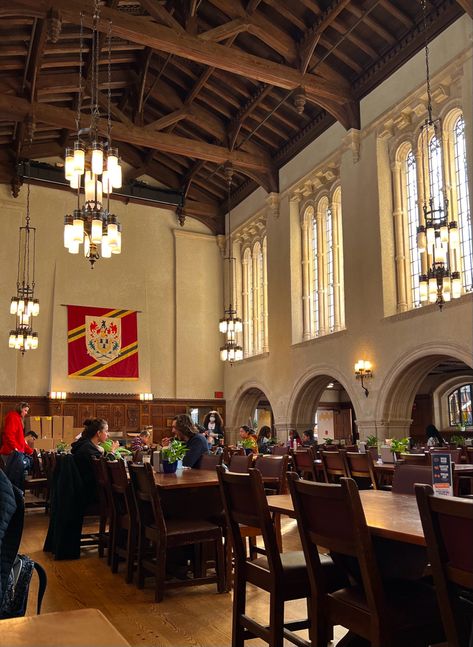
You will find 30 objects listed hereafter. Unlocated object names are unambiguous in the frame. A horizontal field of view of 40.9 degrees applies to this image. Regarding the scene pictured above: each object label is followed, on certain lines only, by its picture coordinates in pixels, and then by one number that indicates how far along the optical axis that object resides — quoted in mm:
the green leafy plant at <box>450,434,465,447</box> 10294
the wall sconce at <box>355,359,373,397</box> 12212
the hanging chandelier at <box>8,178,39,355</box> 12828
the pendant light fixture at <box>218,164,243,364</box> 14664
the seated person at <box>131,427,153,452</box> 9019
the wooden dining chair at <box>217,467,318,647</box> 2764
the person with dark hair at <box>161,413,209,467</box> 6125
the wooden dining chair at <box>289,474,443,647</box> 2182
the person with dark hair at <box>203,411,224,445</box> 11047
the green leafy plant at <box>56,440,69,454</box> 9706
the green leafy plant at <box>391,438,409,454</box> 6918
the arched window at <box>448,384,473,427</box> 17781
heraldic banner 16578
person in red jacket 8898
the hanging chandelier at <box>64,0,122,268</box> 6430
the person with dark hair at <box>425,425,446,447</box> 11221
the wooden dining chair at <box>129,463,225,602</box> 4301
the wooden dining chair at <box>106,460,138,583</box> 4770
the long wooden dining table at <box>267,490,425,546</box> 2182
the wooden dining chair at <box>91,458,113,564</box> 5285
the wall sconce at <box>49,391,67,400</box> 15903
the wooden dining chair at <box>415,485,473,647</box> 1834
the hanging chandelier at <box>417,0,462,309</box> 8594
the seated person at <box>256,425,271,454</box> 11398
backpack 2221
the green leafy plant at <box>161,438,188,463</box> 5395
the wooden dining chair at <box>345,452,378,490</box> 6523
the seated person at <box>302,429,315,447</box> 12928
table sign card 2895
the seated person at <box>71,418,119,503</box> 5879
